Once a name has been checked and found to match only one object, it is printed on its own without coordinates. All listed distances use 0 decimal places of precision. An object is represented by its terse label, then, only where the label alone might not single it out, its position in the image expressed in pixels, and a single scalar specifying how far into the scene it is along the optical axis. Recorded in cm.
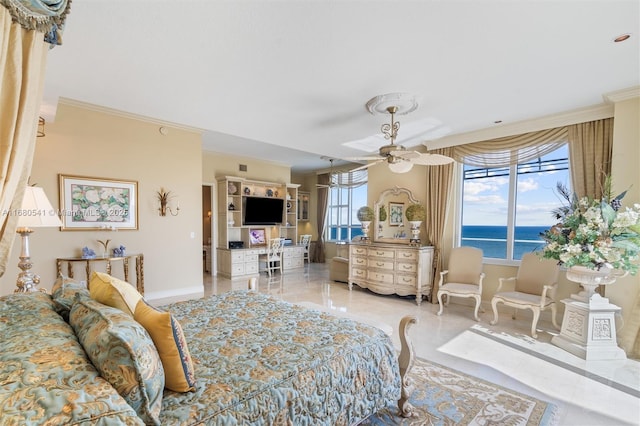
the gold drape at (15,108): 91
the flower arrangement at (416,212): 511
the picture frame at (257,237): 768
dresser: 484
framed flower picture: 386
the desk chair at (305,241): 838
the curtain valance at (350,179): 837
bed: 86
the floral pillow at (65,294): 158
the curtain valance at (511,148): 395
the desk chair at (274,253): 712
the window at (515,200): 416
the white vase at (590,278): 300
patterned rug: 203
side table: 379
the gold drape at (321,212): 940
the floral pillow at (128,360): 98
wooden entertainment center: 687
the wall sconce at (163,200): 462
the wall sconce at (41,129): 338
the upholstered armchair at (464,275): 409
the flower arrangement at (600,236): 284
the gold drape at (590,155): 352
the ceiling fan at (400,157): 325
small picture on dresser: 566
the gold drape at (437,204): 490
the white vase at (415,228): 514
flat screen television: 743
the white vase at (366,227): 586
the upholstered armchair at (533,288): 350
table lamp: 214
